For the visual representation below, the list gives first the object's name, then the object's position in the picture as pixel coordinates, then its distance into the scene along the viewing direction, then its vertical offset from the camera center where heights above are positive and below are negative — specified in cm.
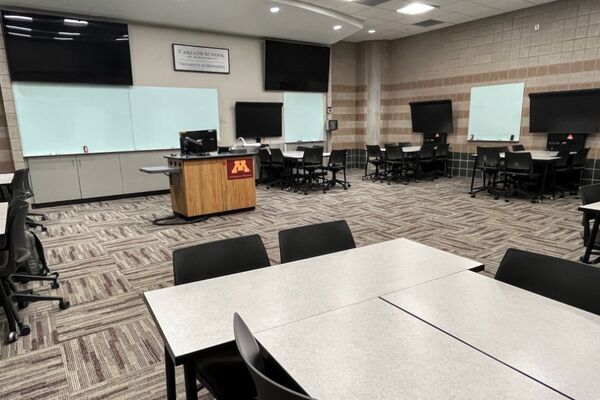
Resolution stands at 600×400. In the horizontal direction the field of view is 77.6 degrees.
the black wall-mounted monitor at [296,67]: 865 +148
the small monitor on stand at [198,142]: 539 -16
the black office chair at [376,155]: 865 -65
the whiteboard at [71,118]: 628 +28
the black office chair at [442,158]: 880 -77
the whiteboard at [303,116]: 924 +32
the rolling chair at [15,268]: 246 -88
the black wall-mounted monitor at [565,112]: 671 +21
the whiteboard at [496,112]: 784 +28
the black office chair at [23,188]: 441 -64
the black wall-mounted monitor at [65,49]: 600 +143
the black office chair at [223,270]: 138 -65
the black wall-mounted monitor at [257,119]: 840 +24
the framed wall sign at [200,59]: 751 +148
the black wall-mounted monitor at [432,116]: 912 +24
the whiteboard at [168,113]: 723 +37
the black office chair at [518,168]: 607 -72
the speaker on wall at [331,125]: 985 +8
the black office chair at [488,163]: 655 -67
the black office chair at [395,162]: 818 -80
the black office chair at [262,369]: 80 -57
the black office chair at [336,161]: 748 -66
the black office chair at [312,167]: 720 -76
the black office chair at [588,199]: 306 -63
